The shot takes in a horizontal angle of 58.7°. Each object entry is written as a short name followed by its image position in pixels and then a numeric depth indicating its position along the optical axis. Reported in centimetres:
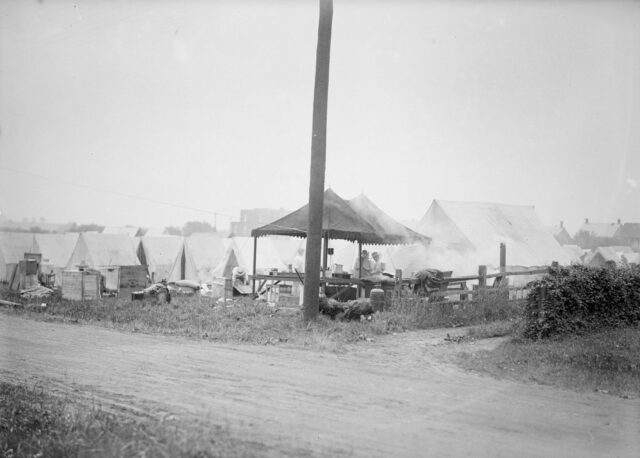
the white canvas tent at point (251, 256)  2827
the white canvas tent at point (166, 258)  3006
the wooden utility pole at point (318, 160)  1148
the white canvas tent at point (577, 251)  3420
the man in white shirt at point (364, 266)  1718
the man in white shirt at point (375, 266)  1808
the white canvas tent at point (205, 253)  3028
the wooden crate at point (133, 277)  1925
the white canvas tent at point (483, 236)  2316
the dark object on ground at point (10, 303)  1582
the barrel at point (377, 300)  1286
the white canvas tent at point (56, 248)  2952
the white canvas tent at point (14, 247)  2792
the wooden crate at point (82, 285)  1800
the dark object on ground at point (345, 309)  1206
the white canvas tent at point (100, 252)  2834
